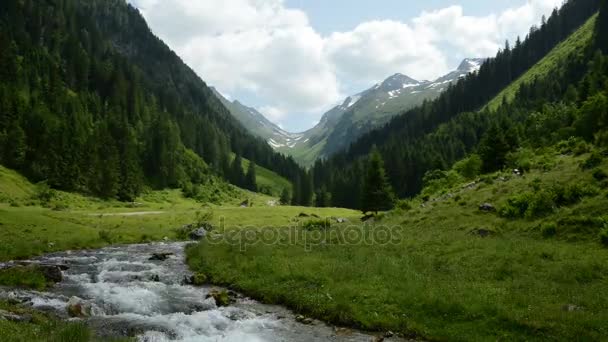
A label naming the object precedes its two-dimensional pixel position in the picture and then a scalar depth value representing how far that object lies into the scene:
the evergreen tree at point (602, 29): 153.06
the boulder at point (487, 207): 36.45
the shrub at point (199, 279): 28.33
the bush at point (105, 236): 46.59
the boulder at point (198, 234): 53.60
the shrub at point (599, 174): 31.80
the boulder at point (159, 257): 37.44
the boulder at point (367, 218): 57.40
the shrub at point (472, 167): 74.12
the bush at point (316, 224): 53.28
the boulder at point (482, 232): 31.12
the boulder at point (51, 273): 26.61
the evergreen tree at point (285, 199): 157.75
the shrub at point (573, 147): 41.09
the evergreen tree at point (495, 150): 67.82
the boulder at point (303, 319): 20.20
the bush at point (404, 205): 52.44
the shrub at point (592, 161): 34.88
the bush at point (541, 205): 31.18
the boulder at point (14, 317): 16.46
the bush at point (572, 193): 30.58
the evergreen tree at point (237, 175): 194.00
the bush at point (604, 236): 24.06
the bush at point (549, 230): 28.00
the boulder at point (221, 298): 23.25
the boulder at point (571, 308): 17.22
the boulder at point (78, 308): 20.03
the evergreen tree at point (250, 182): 196.38
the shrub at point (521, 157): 44.28
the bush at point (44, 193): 77.31
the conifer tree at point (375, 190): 75.53
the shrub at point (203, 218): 59.50
